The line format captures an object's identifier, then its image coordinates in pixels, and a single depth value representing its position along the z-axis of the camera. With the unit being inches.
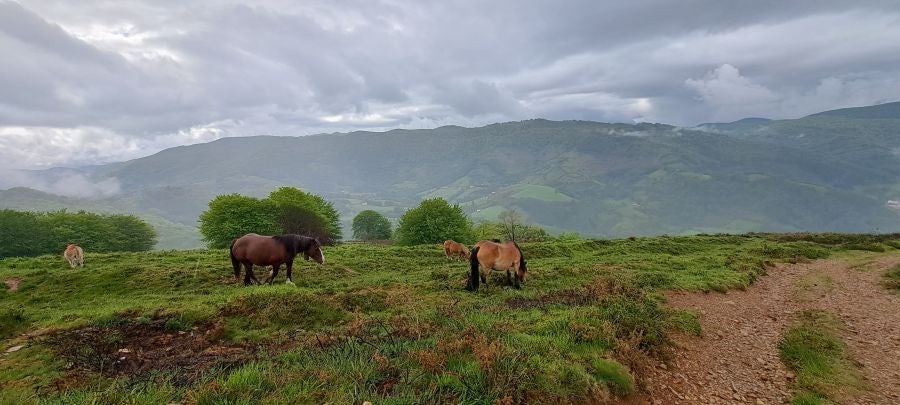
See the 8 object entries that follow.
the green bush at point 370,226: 4446.4
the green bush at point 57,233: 2564.0
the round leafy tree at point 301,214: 2664.9
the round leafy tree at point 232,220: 2351.1
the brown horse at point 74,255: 1030.4
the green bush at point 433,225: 2618.1
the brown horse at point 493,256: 754.2
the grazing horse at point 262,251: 751.1
